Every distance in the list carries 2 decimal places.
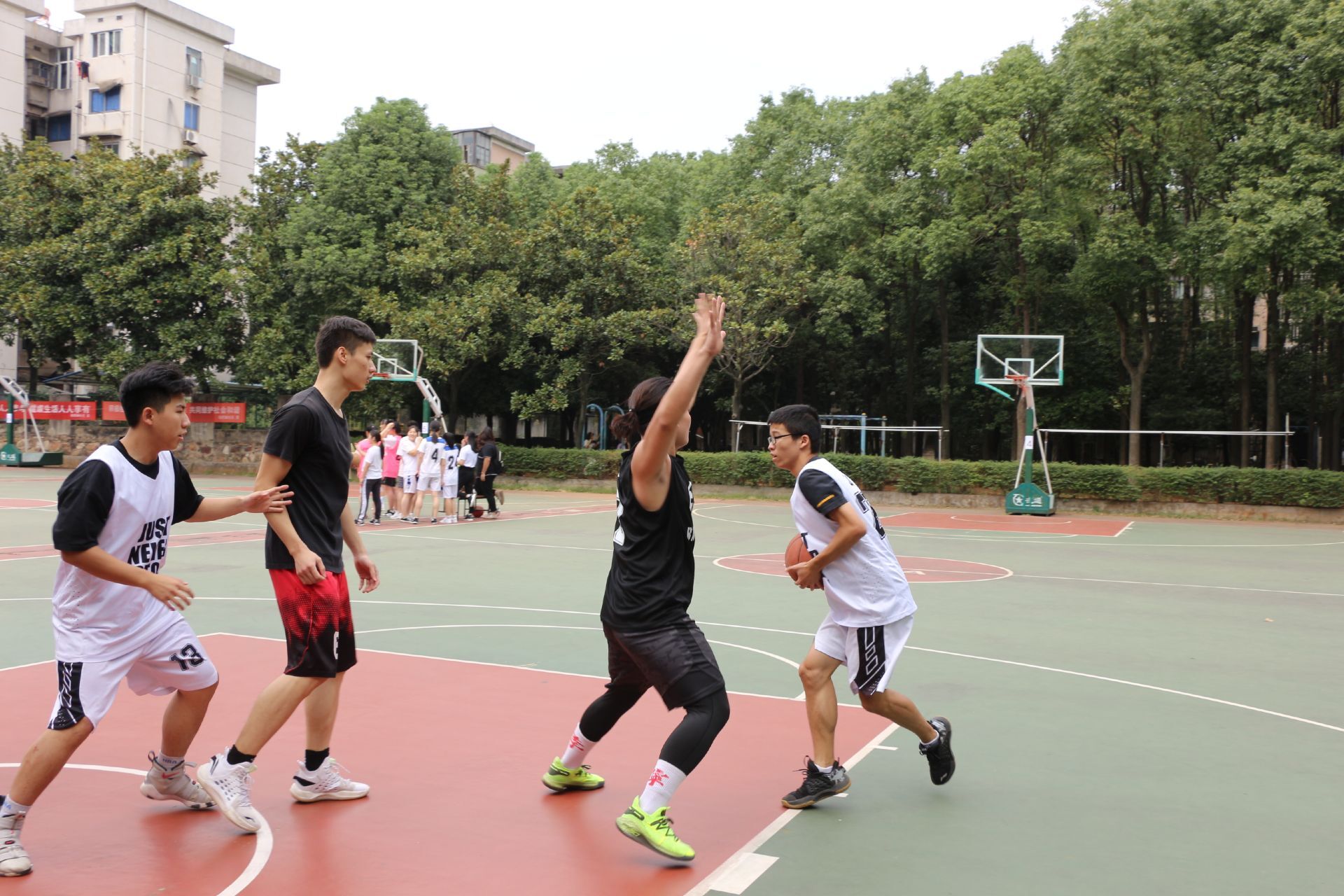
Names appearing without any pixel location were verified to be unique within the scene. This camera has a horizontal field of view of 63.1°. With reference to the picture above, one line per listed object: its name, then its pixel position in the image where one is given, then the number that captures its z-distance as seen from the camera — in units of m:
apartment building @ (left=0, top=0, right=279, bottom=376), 46.09
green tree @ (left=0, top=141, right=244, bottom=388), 32.66
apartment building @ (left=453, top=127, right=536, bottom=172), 67.12
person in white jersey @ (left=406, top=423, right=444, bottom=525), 19.75
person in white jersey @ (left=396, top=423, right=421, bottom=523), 19.77
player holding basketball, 4.71
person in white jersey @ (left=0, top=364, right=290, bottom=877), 3.83
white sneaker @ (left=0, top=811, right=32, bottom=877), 3.76
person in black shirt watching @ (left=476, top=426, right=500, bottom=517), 20.48
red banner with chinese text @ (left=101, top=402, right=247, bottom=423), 34.81
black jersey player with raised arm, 3.94
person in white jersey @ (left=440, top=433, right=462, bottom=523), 19.75
